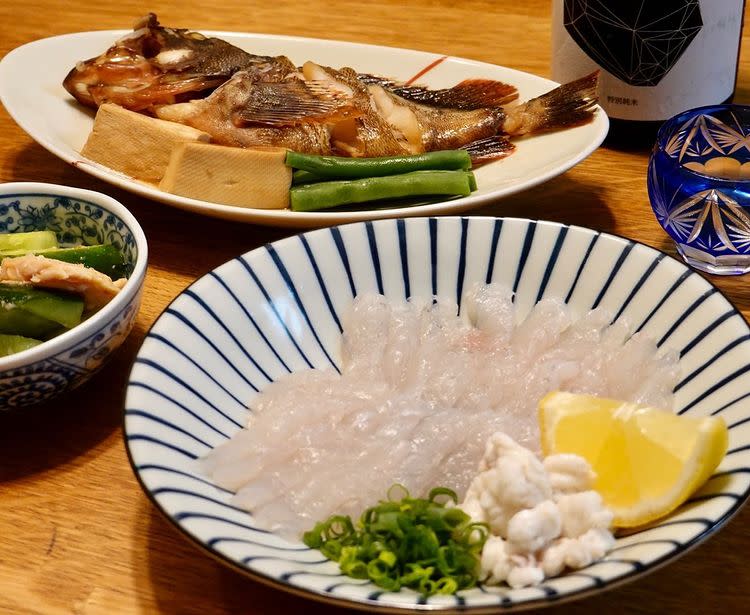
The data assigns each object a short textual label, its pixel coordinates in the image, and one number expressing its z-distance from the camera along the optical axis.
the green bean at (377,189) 0.83
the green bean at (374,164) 0.84
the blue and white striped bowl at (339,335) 0.65
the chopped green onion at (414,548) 0.65
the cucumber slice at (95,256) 0.75
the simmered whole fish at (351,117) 0.87
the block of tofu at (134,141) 0.85
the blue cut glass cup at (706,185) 0.79
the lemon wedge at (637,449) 0.66
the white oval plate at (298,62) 0.81
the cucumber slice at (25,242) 0.77
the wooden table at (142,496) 0.68
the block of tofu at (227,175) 0.82
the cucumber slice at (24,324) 0.72
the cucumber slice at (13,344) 0.72
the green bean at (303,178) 0.84
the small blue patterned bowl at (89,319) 0.71
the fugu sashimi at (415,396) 0.69
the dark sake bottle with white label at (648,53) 0.85
